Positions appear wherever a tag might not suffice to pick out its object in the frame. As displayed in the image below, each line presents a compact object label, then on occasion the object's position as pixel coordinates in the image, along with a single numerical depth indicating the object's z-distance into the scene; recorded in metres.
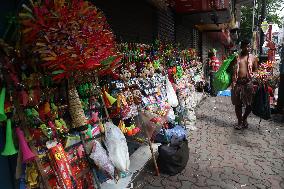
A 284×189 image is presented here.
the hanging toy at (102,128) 2.70
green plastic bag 5.20
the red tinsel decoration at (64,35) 1.87
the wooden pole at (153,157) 3.46
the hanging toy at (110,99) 2.88
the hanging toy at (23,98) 2.01
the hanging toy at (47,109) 2.25
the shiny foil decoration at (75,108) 2.39
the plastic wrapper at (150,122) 3.50
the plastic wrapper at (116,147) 2.54
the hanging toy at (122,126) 3.40
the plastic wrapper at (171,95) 4.64
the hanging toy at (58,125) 2.32
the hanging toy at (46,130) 2.18
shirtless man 5.17
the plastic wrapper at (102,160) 2.40
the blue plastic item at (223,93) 9.85
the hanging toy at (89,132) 2.58
